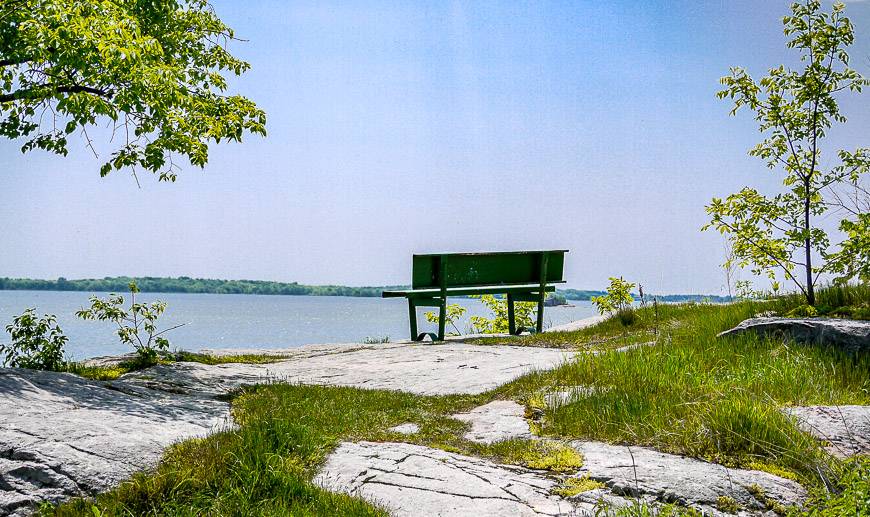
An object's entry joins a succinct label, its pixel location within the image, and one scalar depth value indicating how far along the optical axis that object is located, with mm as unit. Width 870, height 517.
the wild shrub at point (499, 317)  19438
